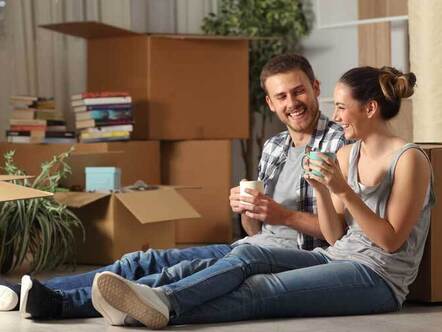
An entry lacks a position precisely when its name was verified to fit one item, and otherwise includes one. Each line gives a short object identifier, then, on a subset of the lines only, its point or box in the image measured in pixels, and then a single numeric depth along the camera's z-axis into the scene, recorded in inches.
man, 141.6
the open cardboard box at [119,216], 212.1
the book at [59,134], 251.5
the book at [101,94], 256.2
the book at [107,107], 256.2
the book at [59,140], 250.4
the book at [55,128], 252.9
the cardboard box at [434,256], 152.4
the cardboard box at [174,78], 263.7
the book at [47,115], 252.6
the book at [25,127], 247.0
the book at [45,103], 254.7
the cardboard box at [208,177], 267.8
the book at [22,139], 246.6
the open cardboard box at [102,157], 230.3
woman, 132.8
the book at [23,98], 250.9
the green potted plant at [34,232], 202.6
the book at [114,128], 254.9
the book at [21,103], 251.3
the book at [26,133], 246.8
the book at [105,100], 256.2
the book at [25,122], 247.4
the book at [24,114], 249.9
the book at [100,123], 254.9
